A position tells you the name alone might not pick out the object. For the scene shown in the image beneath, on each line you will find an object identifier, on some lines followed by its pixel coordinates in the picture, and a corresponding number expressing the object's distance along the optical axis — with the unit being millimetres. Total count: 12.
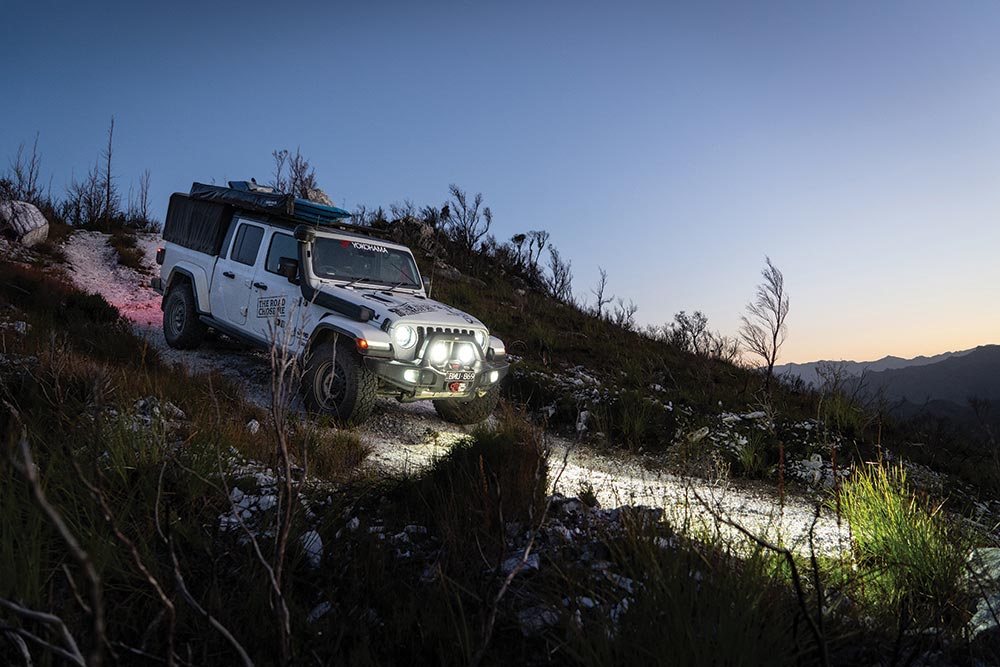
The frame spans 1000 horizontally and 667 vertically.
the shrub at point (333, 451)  4062
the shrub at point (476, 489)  2826
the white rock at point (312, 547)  2691
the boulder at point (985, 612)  2129
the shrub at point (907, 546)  2525
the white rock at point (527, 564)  2676
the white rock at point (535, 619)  2189
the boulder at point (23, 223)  13930
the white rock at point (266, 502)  3071
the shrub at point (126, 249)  14969
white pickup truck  5262
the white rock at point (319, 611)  2270
